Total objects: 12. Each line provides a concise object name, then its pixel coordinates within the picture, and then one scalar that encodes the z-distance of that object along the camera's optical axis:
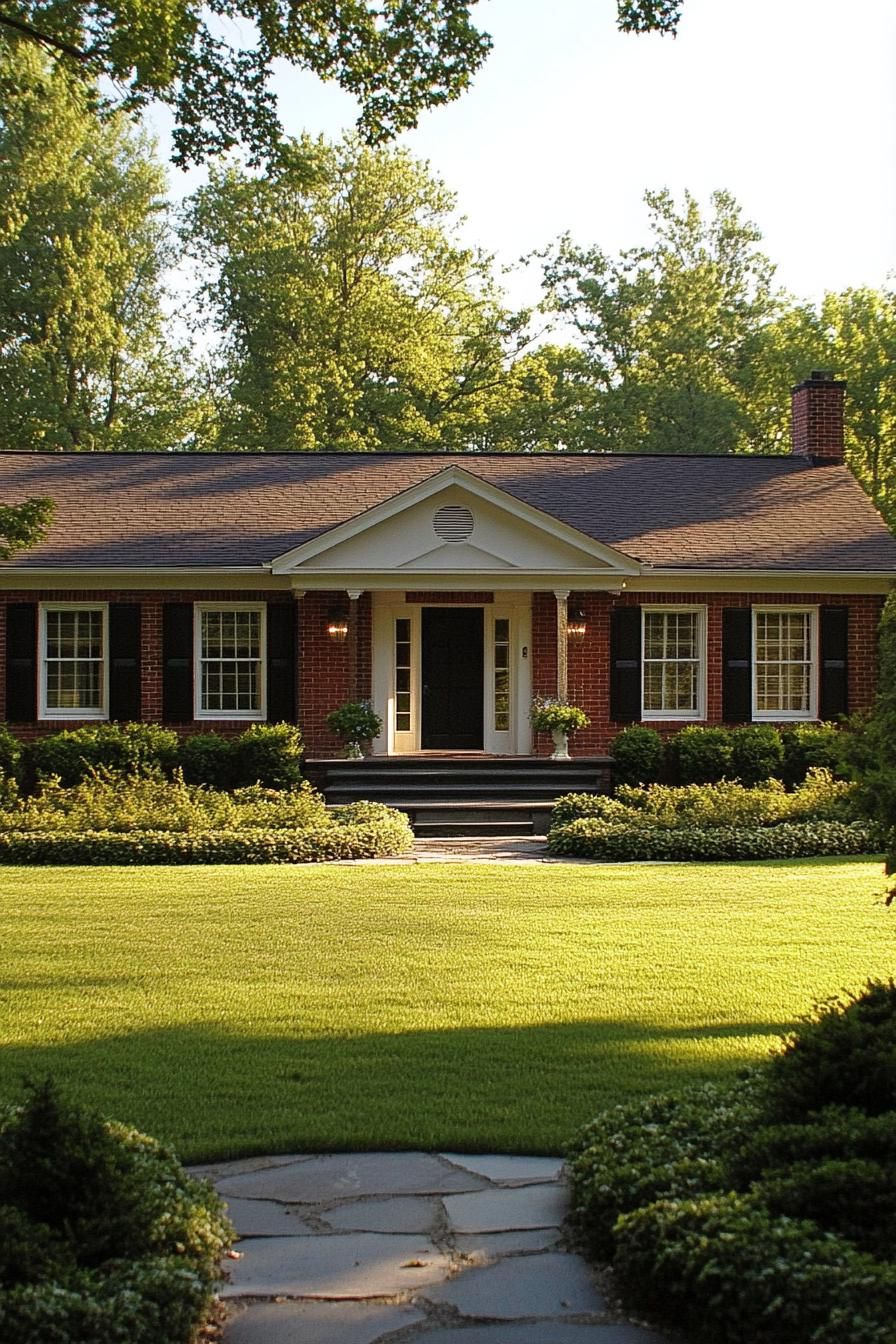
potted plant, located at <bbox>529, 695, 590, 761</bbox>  19.62
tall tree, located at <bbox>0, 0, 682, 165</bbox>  13.36
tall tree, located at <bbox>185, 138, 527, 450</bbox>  36.75
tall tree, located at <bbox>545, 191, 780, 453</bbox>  38.56
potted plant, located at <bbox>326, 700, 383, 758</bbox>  19.50
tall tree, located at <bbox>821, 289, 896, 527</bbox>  36.06
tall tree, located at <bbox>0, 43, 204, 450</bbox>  36.28
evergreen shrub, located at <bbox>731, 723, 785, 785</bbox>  19.61
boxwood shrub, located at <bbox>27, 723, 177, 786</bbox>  19.05
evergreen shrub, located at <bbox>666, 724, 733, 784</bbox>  19.61
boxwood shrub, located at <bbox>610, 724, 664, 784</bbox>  19.73
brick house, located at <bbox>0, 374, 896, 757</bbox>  20.05
